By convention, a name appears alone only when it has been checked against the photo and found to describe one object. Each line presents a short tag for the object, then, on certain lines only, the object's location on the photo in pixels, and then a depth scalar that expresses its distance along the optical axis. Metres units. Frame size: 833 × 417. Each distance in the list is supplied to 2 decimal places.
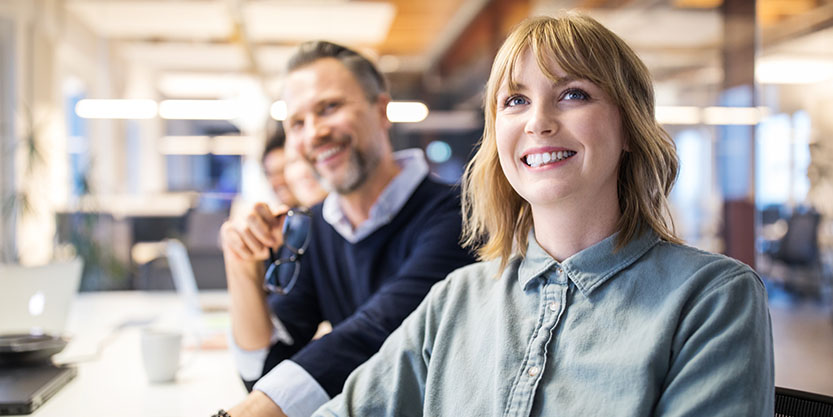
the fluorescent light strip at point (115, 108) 9.53
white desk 1.50
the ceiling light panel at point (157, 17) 7.37
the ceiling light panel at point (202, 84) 11.79
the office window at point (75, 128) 9.18
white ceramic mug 1.70
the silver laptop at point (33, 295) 1.99
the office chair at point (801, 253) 7.09
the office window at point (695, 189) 5.41
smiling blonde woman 0.88
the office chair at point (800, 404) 0.99
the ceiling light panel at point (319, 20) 7.38
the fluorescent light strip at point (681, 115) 5.48
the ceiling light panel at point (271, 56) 9.59
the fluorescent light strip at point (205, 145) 16.75
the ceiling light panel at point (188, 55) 9.70
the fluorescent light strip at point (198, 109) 10.87
